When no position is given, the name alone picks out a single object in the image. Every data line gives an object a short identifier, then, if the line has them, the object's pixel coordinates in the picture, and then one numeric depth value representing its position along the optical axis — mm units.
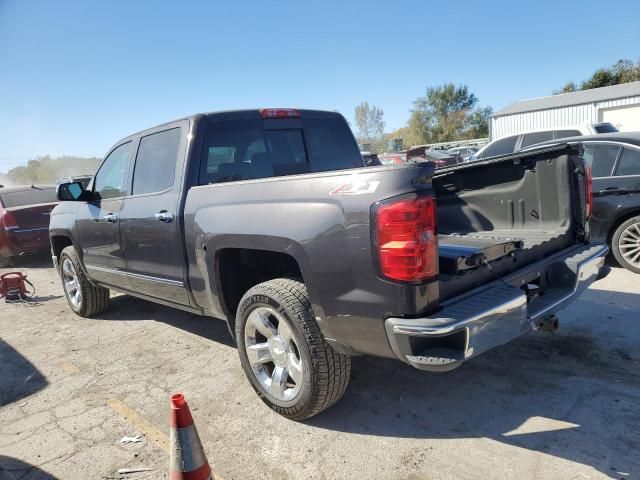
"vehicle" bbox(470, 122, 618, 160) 9414
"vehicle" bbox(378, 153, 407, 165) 22050
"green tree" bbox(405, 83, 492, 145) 59125
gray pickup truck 2242
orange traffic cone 2184
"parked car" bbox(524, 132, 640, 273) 5535
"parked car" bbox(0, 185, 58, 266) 9008
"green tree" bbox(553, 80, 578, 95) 44644
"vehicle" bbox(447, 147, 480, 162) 22819
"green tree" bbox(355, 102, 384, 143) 81875
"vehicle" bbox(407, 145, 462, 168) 19531
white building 25666
